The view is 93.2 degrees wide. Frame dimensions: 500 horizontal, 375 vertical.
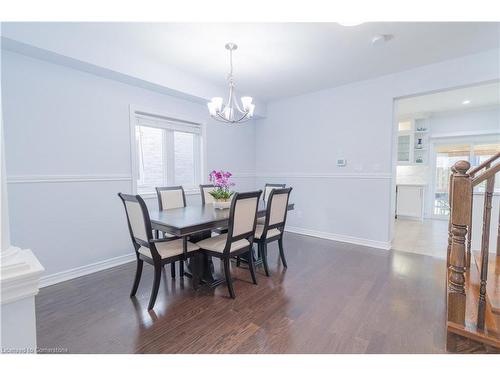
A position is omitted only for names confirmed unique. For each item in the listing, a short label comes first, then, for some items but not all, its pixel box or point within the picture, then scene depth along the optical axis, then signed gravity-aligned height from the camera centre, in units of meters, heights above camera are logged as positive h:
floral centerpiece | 2.76 -0.25
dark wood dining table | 1.96 -0.44
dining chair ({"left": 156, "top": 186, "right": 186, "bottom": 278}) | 3.03 -0.34
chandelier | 2.63 +0.76
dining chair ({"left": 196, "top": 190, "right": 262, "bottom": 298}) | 2.14 -0.62
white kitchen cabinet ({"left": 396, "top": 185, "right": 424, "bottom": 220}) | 5.64 -0.73
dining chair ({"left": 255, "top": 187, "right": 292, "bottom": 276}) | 2.63 -0.60
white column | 0.86 -0.45
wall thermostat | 4.00 +0.16
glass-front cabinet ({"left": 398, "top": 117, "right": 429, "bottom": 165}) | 5.66 +0.74
